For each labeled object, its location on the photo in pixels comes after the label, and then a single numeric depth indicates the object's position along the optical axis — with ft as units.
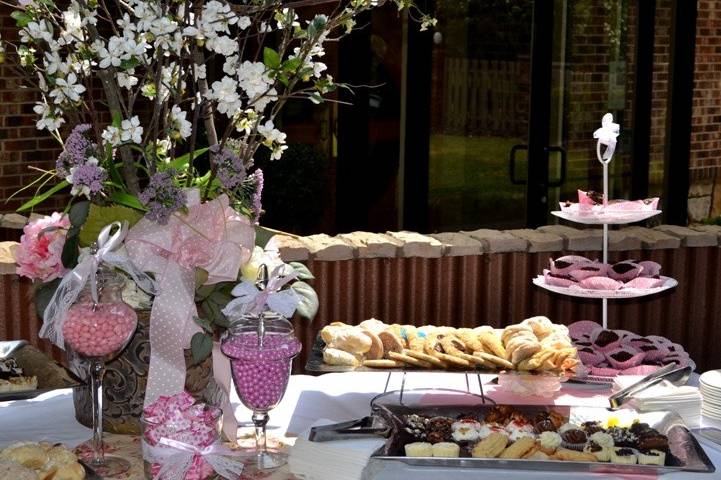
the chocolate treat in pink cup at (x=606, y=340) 9.98
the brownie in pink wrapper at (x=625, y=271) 10.82
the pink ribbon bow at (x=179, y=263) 7.93
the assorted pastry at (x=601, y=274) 10.61
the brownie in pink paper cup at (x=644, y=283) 10.64
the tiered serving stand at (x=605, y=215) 10.78
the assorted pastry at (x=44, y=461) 6.97
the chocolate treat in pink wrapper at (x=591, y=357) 9.87
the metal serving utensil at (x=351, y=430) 7.55
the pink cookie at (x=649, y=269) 10.96
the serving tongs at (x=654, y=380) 8.71
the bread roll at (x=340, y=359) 9.23
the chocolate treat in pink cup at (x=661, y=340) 10.15
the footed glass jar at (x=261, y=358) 7.47
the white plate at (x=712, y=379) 8.68
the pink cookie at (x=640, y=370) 9.58
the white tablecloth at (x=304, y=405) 8.44
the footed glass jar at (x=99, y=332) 7.41
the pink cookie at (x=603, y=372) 9.59
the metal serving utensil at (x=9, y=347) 9.21
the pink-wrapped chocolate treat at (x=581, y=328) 10.41
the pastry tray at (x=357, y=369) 9.04
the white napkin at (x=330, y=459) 7.36
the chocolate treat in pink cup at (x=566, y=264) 10.89
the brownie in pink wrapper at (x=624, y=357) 9.74
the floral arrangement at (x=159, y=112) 7.63
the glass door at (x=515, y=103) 21.27
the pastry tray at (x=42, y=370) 8.41
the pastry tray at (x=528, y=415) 7.33
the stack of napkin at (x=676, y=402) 8.55
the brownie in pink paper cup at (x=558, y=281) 10.72
